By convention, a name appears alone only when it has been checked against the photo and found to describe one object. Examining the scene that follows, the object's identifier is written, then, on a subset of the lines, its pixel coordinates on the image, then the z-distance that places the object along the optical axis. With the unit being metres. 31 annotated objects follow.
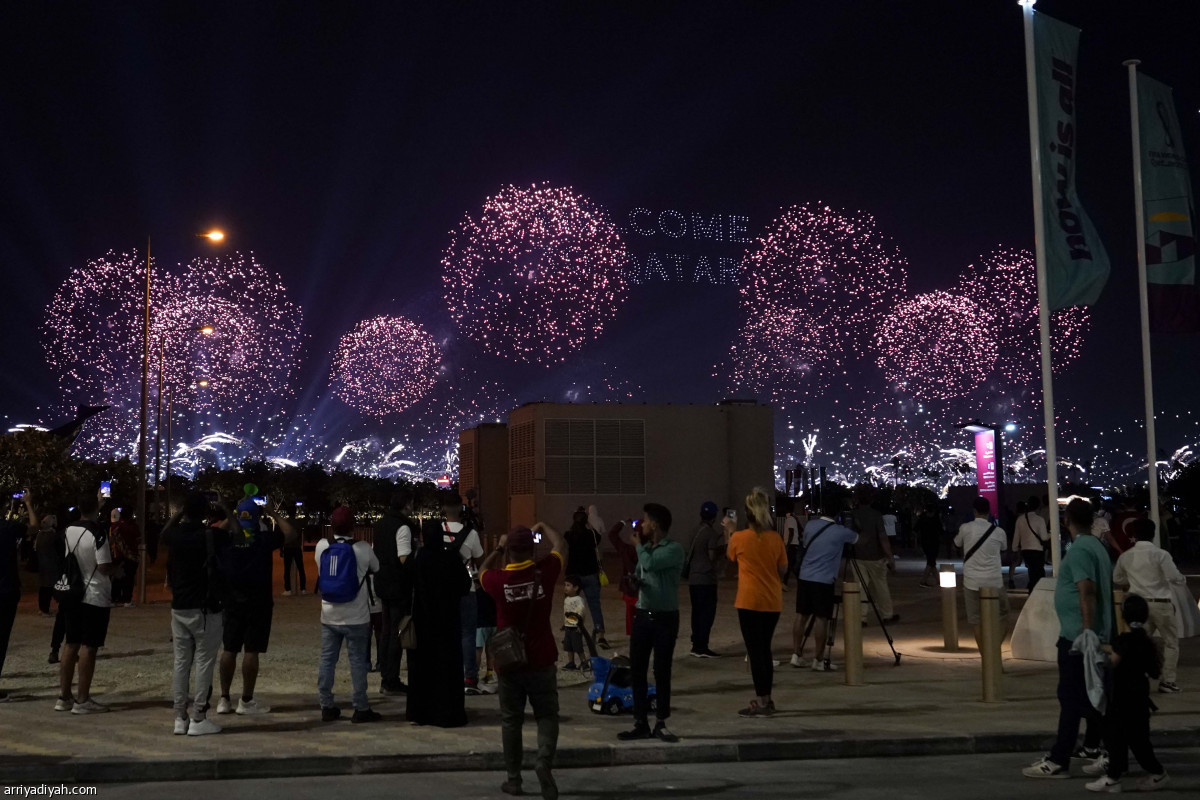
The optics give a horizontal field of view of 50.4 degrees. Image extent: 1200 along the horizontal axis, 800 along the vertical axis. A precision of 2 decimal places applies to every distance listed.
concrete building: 50.84
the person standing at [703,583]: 14.74
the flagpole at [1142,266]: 15.99
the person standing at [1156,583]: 11.38
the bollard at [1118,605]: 10.29
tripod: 13.47
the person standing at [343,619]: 10.20
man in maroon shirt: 7.53
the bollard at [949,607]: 14.69
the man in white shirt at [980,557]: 13.42
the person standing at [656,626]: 9.32
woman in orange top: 10.33
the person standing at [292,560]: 24.52
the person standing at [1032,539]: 20.80
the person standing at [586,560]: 14.37
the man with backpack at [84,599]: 10.68
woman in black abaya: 9.90
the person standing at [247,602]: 10.27
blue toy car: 10.47
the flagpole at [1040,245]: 14.19
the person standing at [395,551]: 10.80
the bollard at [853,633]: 12.16
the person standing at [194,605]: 9.73
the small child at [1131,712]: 7.74
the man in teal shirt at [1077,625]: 8.06
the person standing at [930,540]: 28.03
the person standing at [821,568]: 12.67
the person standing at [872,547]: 15.94
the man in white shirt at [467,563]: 10.91
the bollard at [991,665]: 10.98
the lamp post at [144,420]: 25.75
